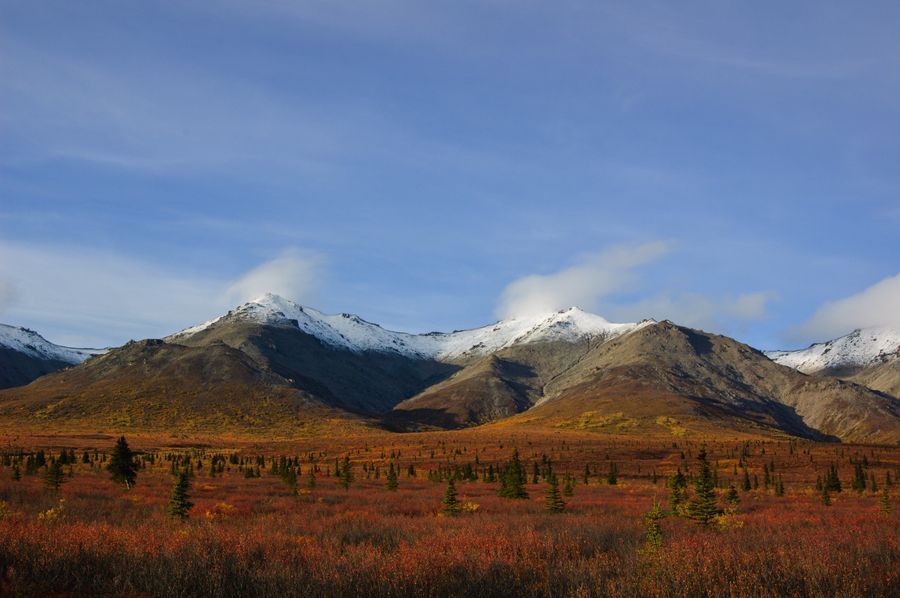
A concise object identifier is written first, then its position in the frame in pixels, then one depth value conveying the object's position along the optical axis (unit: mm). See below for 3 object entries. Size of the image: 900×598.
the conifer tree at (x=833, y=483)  47859
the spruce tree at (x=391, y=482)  41706
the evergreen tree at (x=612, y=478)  53969
